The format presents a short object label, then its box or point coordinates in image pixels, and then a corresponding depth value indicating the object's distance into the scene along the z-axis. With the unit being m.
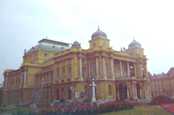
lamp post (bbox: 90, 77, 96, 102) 23.63
